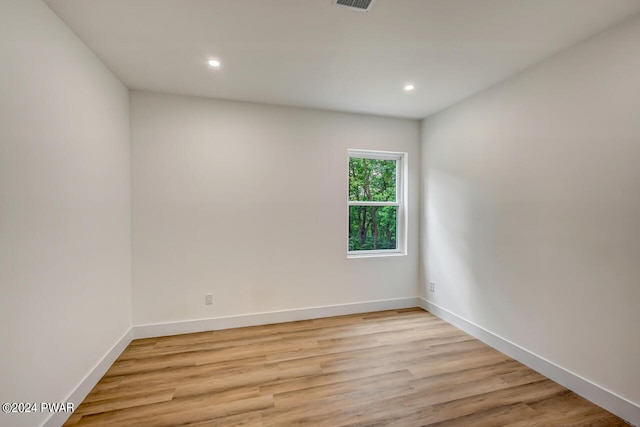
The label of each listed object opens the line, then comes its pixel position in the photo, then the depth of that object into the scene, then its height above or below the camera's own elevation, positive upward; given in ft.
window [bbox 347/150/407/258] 12.03 +0.27
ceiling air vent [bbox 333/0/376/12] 5.25 +4.00
